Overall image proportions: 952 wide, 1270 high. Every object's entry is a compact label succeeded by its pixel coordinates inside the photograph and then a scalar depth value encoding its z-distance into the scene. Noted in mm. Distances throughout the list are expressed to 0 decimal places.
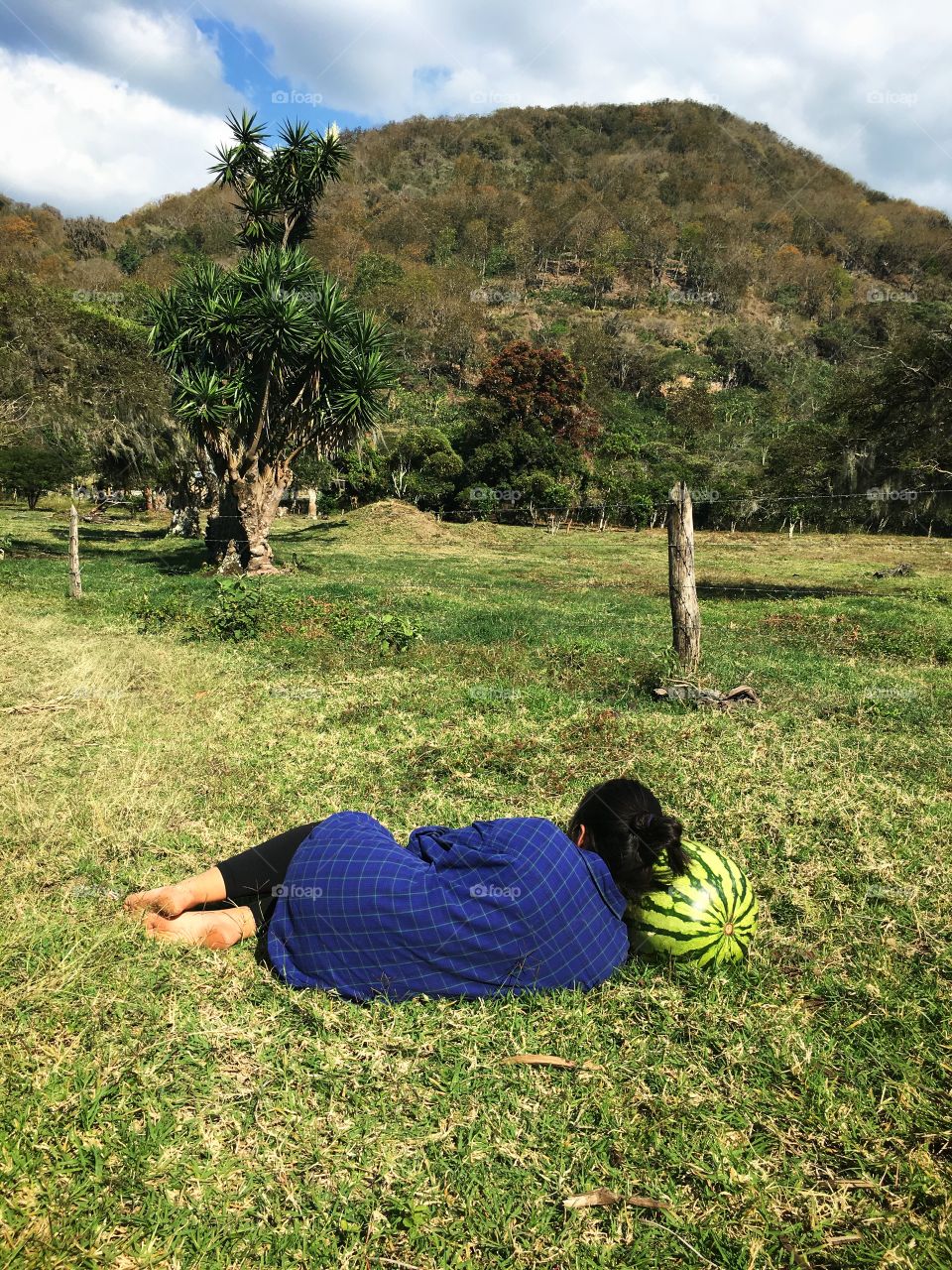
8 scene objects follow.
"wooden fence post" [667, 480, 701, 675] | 8203
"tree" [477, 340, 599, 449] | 41062
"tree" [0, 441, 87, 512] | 35938
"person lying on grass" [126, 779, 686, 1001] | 3119
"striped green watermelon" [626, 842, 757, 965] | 3438
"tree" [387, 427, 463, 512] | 38406
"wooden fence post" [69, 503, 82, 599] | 13538
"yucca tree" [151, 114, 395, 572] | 19062
